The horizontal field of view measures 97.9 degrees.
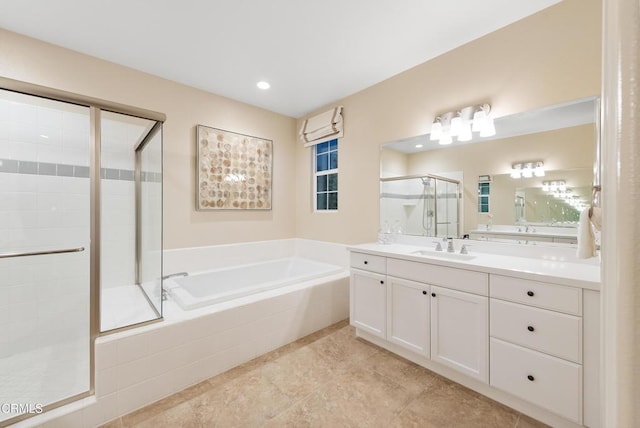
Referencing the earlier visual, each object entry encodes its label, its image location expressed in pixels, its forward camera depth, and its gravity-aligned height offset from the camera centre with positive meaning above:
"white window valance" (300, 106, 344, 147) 3.29 +1.06
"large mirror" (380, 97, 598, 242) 1.84 +0.30
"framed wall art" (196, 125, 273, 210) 3.05 +0.50
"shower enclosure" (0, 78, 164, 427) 1.71 -0.20
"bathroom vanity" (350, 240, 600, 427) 1.42 -0.67
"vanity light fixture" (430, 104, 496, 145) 2.15 +0.72
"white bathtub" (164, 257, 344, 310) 2.22 -0.68
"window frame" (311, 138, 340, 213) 3.52 +0.54
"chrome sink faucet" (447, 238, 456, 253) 2.30 -0.29
